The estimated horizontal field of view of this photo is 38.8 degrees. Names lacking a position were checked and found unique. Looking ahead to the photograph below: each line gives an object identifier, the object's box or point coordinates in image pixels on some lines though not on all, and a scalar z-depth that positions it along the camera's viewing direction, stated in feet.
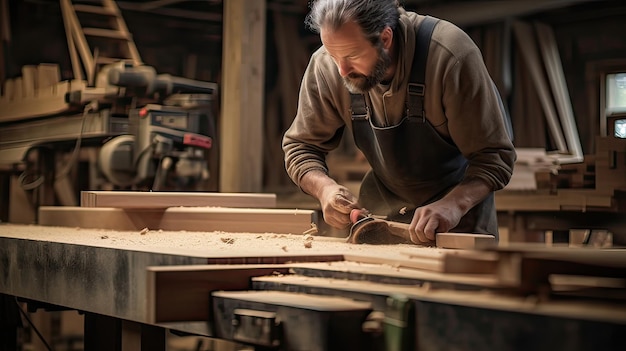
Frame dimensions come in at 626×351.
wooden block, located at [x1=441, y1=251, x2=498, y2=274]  6.25
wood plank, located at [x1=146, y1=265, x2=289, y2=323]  6.98
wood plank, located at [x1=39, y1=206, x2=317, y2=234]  11.86
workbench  5.49
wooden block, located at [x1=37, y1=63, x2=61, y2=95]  22.68
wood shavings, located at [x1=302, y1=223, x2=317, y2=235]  11.64
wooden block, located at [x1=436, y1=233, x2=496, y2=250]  9.49
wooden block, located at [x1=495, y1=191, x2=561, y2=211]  19.79
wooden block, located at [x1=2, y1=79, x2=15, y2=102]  23.60
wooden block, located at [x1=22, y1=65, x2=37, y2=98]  22.60
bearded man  11.21
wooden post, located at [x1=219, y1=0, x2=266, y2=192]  20.84
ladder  21.24
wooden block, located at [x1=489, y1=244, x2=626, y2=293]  5.68
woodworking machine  19.31
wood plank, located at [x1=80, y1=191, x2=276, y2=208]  12.20
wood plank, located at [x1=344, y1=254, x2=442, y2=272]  7.04
